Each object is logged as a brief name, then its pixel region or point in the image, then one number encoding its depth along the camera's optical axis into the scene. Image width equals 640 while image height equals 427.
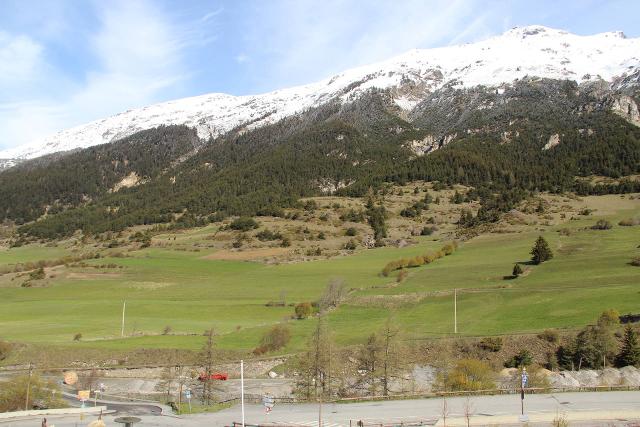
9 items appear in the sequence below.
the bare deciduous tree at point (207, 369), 51.43
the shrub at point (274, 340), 67.62
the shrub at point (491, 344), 60.41
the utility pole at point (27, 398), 46.23
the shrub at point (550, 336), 59.62
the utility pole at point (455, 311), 69.32
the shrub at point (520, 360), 57.28
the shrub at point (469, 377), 49.75
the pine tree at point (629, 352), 55.09
